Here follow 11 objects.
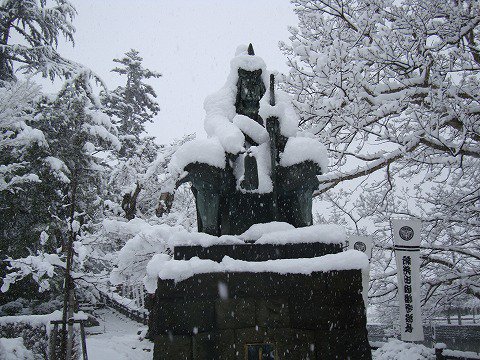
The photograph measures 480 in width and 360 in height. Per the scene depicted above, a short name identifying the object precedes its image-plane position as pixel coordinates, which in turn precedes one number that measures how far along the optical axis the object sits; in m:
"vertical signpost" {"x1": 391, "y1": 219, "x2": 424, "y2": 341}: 6.66
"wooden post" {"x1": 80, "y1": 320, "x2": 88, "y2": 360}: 7.34
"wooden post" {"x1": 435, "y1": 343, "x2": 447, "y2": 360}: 6.18
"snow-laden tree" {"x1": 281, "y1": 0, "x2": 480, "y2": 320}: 6.94
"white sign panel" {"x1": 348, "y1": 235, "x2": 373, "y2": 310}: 8.00
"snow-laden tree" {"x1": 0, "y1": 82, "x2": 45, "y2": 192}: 9.59
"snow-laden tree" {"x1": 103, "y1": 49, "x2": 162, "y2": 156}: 24.02
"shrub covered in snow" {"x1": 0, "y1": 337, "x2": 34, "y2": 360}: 8.42
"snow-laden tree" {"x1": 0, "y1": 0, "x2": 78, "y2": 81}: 14.32
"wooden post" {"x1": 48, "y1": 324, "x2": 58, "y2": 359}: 7.28
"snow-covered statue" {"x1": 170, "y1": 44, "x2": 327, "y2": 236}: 3.96
